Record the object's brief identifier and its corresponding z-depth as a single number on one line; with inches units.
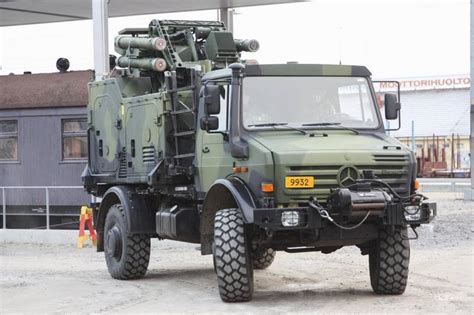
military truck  399.5
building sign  2390.5
